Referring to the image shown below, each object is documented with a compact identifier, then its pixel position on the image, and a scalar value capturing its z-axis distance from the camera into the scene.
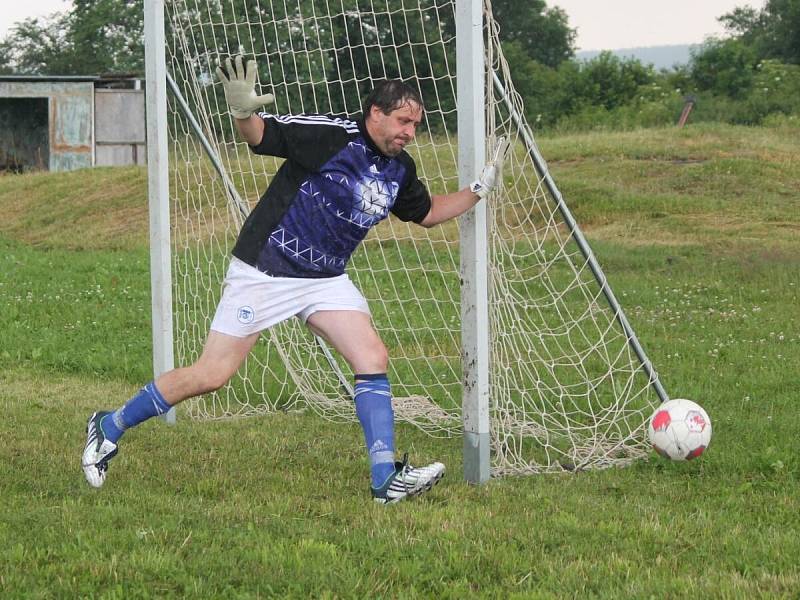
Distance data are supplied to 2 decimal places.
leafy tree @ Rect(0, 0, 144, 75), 55.47
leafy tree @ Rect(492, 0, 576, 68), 72.81
